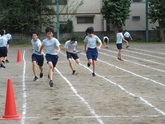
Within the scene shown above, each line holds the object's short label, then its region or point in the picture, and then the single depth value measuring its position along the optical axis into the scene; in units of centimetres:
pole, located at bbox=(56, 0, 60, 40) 4997
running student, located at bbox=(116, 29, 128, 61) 2334
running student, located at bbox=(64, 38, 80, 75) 1650
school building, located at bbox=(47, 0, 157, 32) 5334
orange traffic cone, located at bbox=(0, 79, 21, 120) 835
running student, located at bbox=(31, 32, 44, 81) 1454
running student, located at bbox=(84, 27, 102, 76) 1595
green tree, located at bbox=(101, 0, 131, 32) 4953
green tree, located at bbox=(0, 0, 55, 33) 5034
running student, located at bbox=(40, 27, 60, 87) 1334
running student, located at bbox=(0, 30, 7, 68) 1960
